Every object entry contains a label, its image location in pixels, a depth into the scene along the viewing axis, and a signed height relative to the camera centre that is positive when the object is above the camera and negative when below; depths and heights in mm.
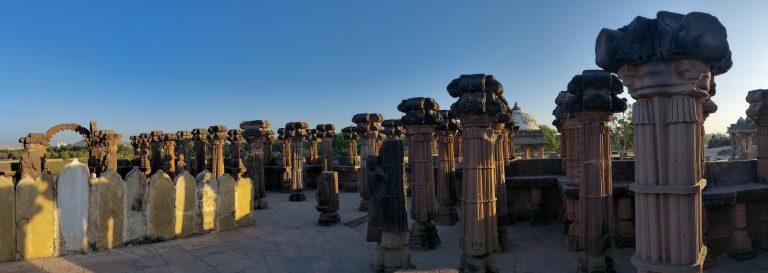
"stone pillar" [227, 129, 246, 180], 18016 +394
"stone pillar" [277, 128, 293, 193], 21391 -1071
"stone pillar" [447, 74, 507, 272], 6844 -469
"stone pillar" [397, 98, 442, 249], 9492 -375
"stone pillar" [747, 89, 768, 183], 8520 +540
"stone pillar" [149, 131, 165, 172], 26047 -214
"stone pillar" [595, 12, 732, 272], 3562 +249
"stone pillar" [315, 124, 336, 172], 20336 +581
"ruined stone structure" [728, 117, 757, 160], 28406 +562
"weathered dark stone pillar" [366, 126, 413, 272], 7680 -1199
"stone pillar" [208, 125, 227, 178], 16047 +241
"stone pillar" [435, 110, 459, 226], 12023 -820
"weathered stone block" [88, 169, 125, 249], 9516 -1399
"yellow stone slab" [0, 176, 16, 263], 8562 -1456
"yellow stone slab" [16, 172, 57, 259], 8766 -1453
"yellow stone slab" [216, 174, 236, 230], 11664 -1601
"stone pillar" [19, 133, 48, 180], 16797 +28
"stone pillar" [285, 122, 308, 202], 18984 +223
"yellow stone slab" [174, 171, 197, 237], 10820 -1478
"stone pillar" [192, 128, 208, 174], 17688 +274
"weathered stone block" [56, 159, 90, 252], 9195 -1247
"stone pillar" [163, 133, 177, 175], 22948 -144
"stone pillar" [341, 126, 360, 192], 21673 -252
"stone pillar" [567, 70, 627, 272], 7070 -483
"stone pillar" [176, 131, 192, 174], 22355 +131
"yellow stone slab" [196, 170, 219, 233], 11258 -1478
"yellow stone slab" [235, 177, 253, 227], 12141 -1628
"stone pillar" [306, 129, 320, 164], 24547 -106
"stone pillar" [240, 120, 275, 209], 17906 +295
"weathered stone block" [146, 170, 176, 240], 10297 -1503
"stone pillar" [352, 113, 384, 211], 14375 +662
